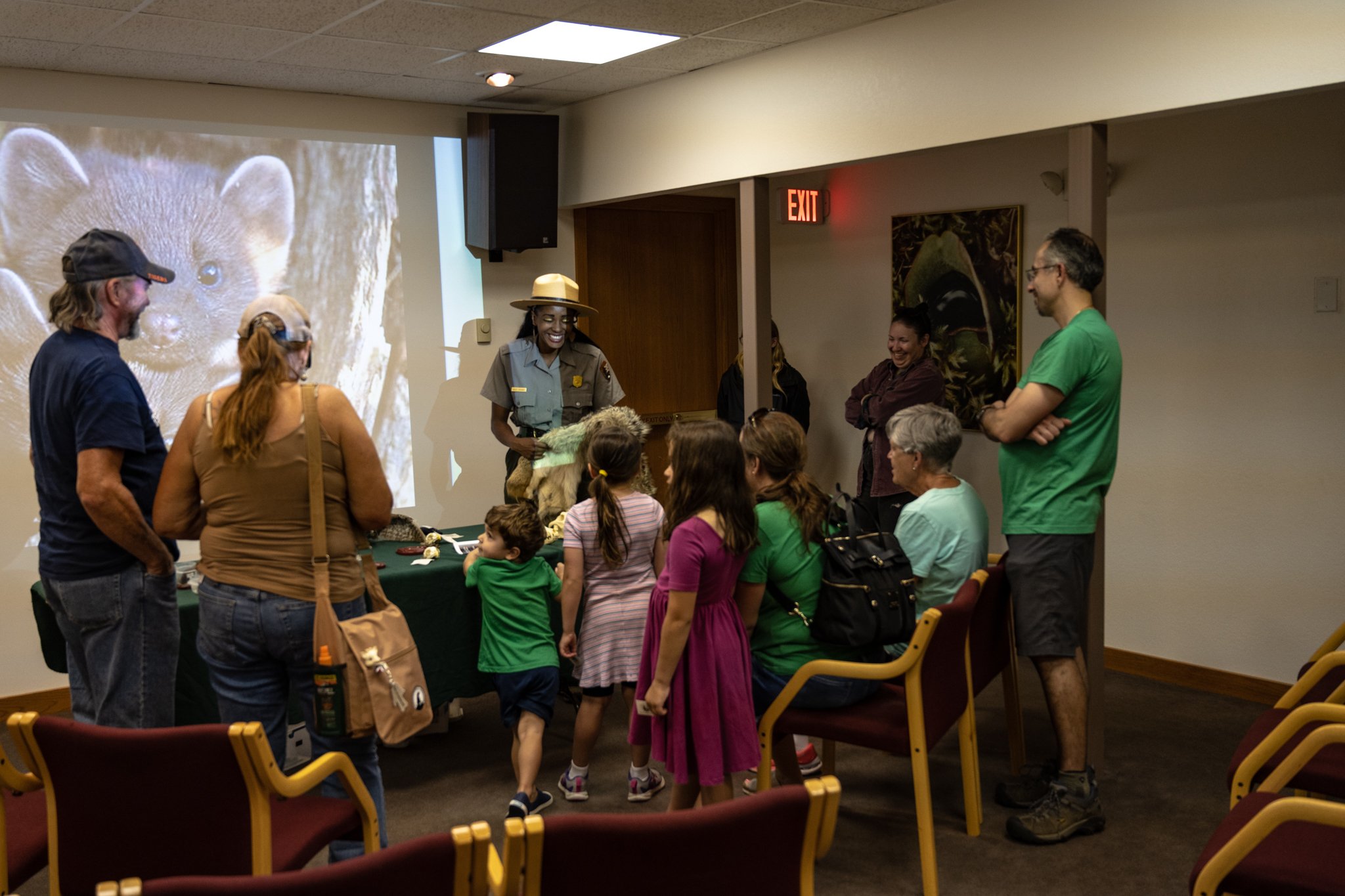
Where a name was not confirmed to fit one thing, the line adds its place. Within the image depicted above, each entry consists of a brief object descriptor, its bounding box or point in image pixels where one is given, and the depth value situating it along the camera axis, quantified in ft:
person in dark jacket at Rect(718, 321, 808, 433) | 19.89
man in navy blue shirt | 8.63
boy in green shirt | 11.57
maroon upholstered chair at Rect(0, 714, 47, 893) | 6.85
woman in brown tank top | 7.95
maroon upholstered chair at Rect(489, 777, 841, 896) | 4.99
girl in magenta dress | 8.79
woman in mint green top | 10.44
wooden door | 21.02
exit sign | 20.71
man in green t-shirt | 10.39
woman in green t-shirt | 9.26
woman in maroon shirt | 17.02
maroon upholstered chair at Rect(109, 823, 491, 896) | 4.51
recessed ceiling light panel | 14.56
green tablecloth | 11.76
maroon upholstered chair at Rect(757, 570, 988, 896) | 9.20
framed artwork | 17.79
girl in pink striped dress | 11.13
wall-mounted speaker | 18.53
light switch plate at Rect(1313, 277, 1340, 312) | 13.71
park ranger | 16.87
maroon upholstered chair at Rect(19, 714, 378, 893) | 6.33
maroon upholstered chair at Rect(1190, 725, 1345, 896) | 6.14
